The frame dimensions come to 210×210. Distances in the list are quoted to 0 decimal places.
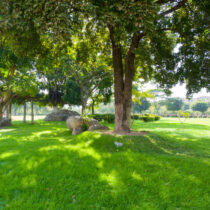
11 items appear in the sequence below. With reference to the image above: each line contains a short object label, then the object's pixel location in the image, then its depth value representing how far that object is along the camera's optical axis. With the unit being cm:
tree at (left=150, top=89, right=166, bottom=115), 7089
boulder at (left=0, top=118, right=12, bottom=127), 1895
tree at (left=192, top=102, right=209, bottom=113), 7794
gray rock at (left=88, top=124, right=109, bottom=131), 1014
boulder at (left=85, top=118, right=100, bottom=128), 1164
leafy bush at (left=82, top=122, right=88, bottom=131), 1142
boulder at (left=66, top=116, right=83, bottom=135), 1170
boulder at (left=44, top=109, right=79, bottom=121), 2761
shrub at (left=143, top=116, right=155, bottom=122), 3017
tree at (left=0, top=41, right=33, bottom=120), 1275
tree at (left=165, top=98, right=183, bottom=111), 7806
